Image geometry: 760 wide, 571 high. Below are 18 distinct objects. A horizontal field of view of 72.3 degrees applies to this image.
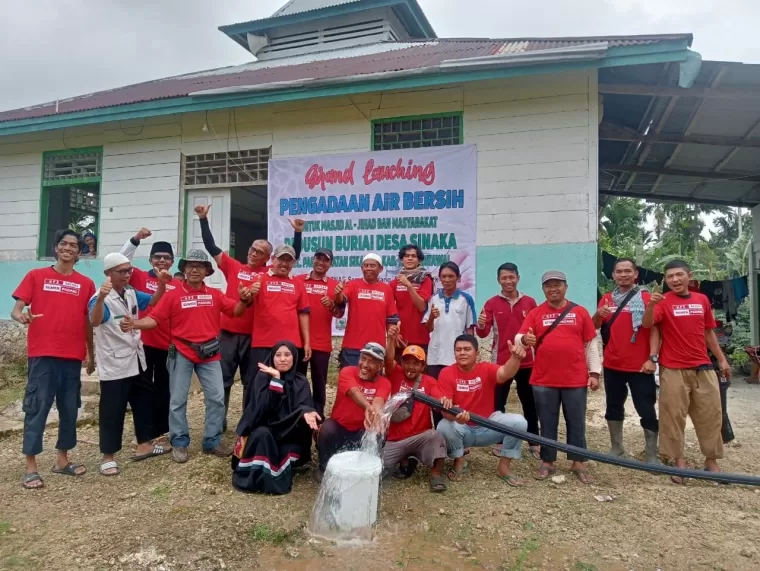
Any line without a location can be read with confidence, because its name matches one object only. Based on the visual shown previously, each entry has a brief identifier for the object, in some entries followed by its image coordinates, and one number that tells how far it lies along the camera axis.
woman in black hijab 3.51
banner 6.44
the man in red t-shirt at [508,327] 4.23
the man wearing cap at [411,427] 3.66
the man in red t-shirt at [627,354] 4.08
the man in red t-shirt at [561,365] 3.79
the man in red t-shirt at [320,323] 4.47
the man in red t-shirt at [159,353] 4.24
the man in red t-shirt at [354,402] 3.65
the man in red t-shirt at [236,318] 4.51
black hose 3.17
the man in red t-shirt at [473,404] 3.75
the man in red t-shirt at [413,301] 4.51
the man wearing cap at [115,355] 3.88
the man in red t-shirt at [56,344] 3.67
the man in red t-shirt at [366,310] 4.28
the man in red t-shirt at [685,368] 3.91
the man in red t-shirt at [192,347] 4.04
